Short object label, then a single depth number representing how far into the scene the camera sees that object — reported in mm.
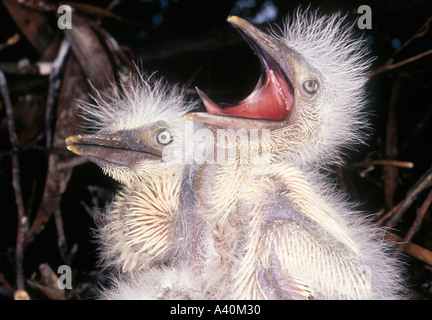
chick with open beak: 276
